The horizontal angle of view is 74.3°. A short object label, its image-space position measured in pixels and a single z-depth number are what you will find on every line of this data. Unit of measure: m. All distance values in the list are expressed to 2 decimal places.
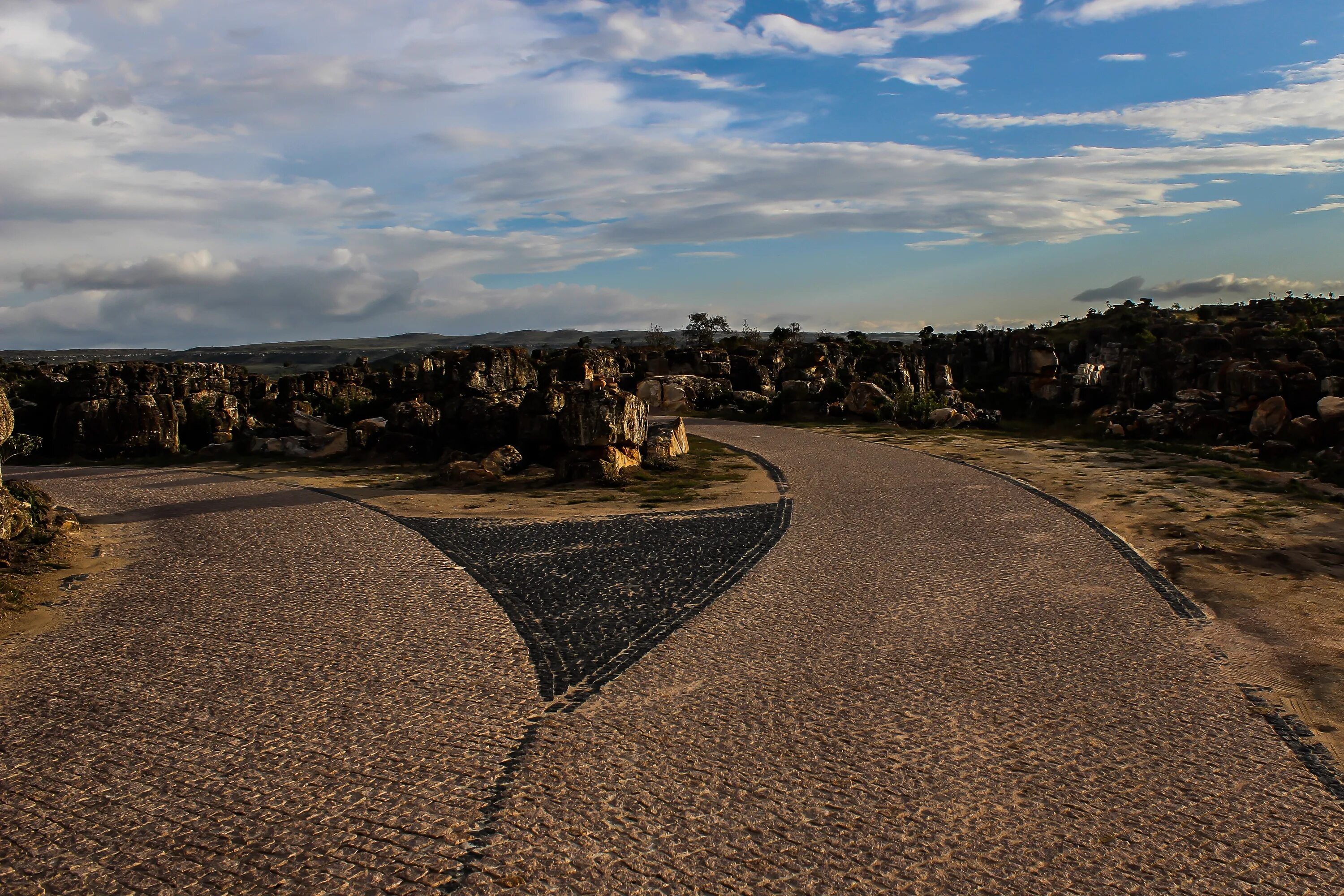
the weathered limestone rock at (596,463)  16.81
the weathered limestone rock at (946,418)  26.84
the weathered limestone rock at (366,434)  20.50
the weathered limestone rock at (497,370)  22.52
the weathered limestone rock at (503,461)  17.38
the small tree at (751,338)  51.41
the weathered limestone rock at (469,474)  16.91
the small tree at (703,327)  67.88
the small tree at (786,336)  52.15
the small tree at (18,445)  14.69
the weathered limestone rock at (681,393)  32.75
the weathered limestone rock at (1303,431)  18.66
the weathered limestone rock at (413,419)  20.36
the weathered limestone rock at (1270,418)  20.03
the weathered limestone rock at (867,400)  28.70
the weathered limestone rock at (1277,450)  18.03
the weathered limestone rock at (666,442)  18.78
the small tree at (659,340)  62.28
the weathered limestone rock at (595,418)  17.27
